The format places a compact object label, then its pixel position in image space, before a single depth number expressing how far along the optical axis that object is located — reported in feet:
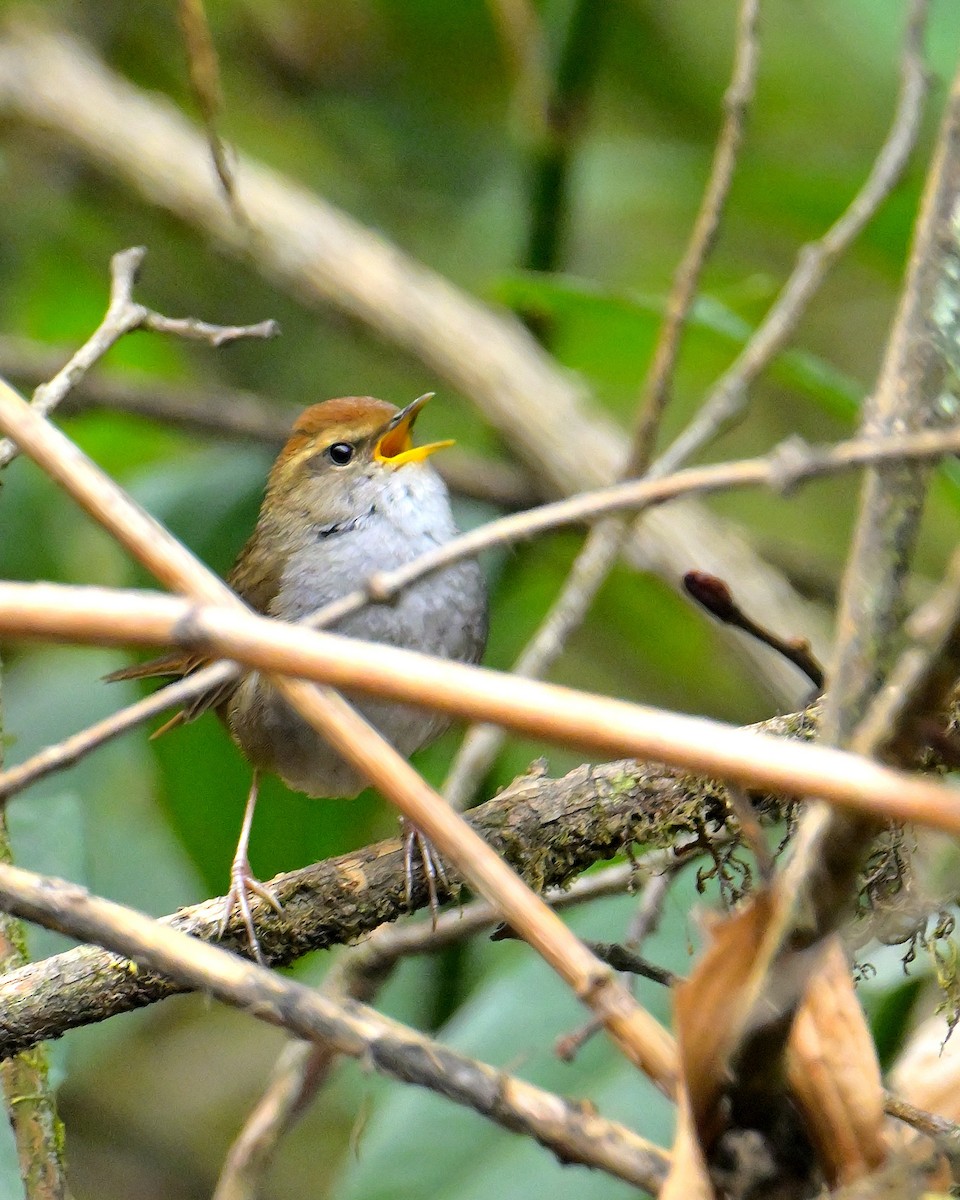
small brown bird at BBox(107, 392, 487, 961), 13.37
